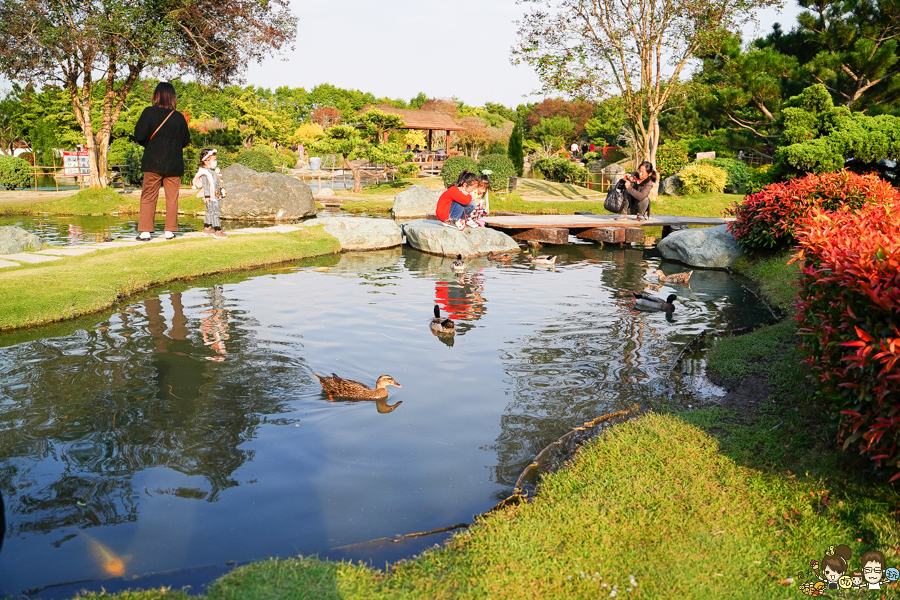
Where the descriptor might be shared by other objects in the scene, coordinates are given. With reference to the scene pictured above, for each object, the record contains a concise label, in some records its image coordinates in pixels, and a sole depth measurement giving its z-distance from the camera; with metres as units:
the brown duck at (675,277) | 12.81
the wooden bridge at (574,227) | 17.52
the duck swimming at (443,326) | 8.68
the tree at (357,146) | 29.72
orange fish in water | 3.78
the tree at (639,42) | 24.19
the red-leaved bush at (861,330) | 3.61
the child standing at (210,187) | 13.45
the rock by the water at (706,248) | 14.66
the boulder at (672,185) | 28.67
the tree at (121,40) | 23.55
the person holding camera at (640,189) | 19.42
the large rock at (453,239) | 15.98
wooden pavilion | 43.01
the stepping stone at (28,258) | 11.07
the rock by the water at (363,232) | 16.38
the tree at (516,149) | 34.84
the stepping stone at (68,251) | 11.80
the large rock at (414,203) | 24.08
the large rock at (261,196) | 21.91
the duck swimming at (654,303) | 10.16
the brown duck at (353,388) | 6.43
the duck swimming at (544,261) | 14.25
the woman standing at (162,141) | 12.17
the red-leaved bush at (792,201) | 10.86
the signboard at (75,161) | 38.80
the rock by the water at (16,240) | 12.45
